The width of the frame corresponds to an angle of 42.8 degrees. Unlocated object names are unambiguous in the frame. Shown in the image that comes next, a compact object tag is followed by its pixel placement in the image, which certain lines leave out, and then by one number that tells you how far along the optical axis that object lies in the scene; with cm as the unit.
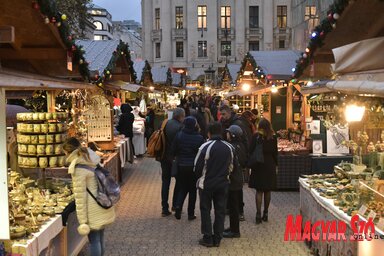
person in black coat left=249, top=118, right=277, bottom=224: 771
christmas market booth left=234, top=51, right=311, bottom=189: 1029
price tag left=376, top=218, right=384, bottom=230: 459
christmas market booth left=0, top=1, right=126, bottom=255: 446
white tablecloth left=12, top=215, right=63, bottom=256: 440
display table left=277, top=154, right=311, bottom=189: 1021
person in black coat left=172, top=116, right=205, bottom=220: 779
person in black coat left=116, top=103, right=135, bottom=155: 1427
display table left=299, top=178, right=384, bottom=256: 459
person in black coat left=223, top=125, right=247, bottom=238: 707
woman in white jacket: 501
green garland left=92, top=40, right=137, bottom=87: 992
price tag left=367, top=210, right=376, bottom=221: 474
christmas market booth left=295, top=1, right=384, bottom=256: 477
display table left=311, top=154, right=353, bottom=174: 979
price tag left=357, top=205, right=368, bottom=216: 494
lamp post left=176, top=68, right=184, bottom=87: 3619
